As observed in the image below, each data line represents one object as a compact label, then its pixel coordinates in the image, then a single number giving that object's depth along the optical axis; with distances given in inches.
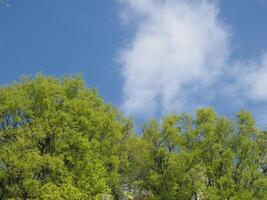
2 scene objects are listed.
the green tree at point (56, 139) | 2691.9
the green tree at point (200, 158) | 3159.5
